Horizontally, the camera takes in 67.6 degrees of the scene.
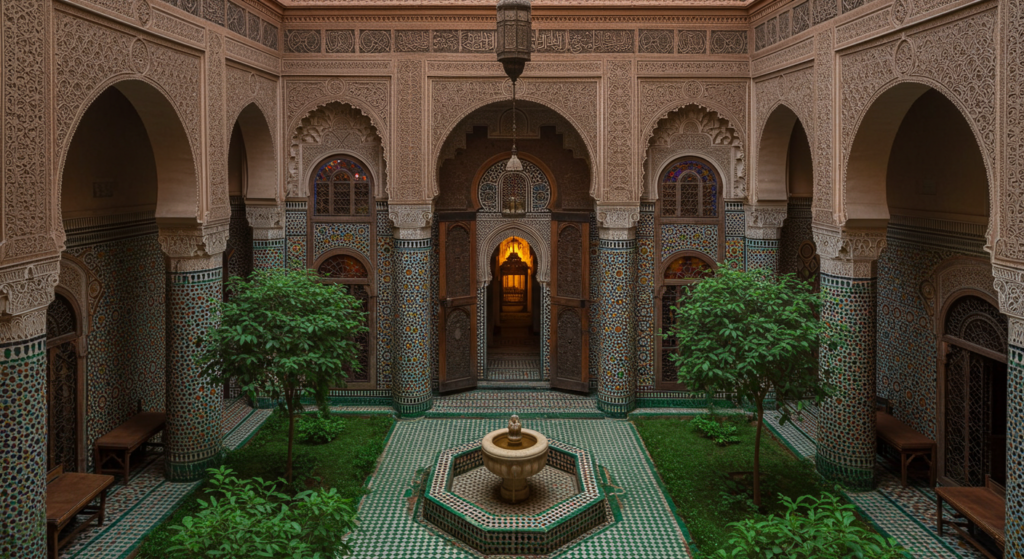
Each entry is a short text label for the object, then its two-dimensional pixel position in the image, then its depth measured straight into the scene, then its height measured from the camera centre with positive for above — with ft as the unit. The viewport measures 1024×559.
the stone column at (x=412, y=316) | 28.81 -2.12
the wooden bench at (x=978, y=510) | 16.71 -5.79
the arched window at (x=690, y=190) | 29.53 +2.71
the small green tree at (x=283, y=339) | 19.67 -2.02
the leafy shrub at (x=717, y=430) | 25.70 -5.88
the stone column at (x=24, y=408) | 13.82 -2.73
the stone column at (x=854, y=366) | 21.56 -3.06
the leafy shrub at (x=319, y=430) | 25.68 -5.76
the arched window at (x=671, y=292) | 30.12 -1.28
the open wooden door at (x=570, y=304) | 31.42 -1.85
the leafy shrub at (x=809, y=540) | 10.43 -3.94
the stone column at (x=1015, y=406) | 14.05 -2.75
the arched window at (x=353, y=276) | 30.32 -0.60
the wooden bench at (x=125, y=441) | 21.74 -5.15
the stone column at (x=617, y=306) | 28.43 -1.74
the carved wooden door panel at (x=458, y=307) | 31.50 -1.94
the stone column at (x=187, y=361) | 22.04 -2.88
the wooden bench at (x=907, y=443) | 21.81 -5.29
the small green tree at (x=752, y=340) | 18.89 -2.03
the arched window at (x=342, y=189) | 29.66 +2.80
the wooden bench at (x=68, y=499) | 16.81 -5.57
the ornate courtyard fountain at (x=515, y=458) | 20.08 -5.22
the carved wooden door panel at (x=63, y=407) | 20.52 -4.00
